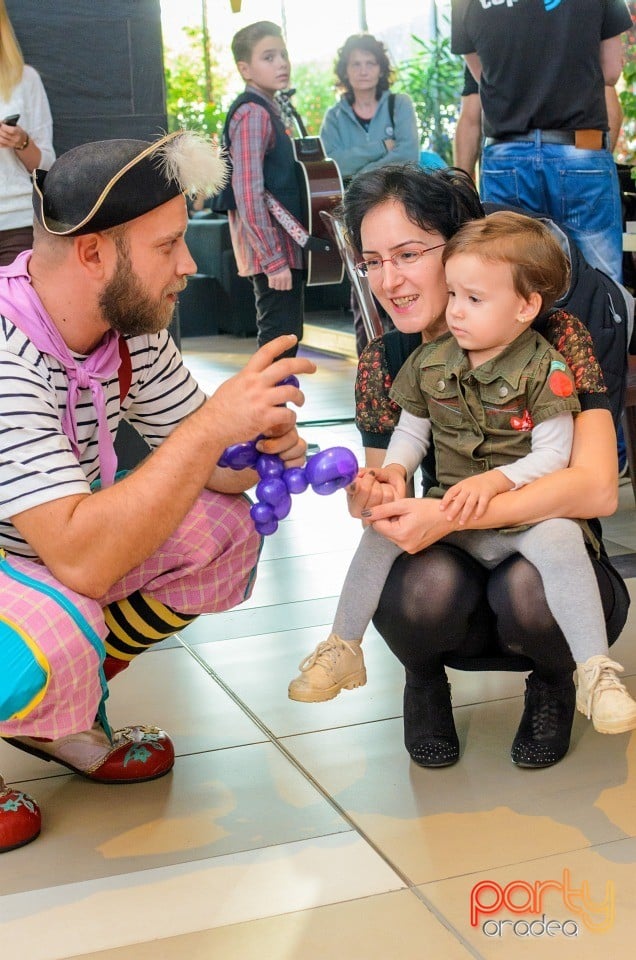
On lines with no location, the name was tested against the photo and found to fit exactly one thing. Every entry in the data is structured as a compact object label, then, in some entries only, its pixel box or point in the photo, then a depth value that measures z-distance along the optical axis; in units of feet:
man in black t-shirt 10.52
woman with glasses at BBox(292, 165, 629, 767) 5.73
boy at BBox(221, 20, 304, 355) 13.60
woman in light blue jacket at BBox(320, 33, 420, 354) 17.03
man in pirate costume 5.29
